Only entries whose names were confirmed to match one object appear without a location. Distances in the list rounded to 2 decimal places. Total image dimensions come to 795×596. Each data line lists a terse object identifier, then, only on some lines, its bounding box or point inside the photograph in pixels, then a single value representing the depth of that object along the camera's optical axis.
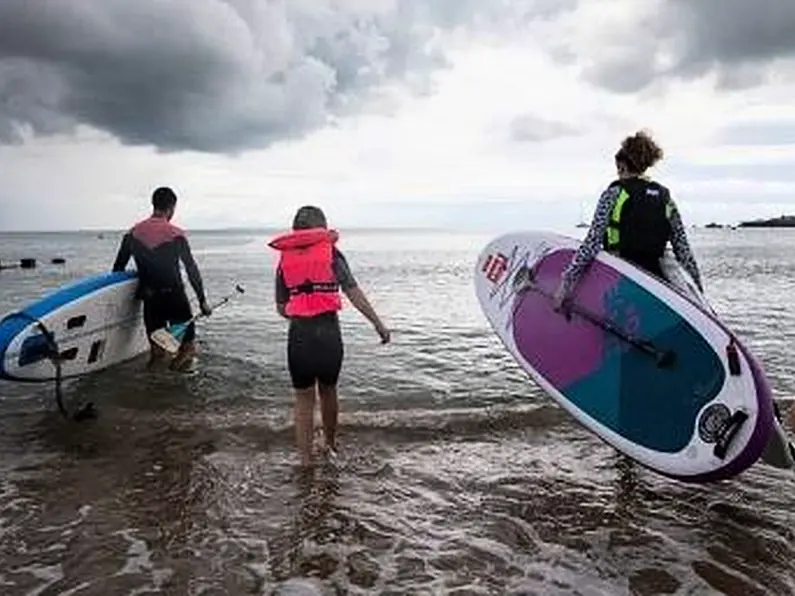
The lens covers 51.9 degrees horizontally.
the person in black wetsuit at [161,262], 9.48
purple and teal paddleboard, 5.25
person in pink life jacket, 6.20
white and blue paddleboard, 8.30
